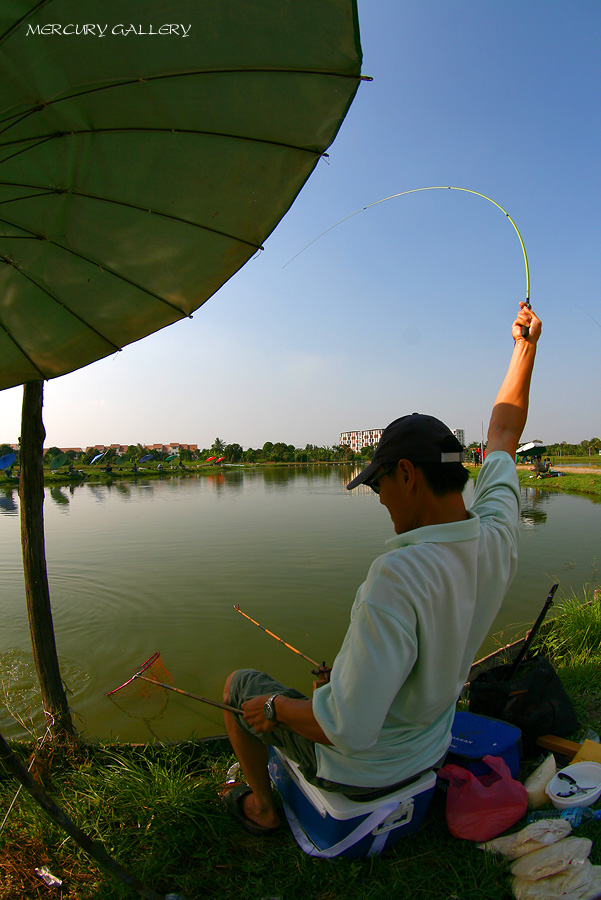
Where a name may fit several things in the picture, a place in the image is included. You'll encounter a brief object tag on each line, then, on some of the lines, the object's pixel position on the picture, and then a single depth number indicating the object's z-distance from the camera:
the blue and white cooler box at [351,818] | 1.58
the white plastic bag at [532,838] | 1.70
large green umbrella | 1.24
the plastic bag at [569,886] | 1.48
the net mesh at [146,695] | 3.92
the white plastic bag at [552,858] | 1.58
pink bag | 1.86
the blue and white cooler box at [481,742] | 2.13
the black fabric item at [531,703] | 2.53
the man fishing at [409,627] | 1.17
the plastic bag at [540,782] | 2.04
